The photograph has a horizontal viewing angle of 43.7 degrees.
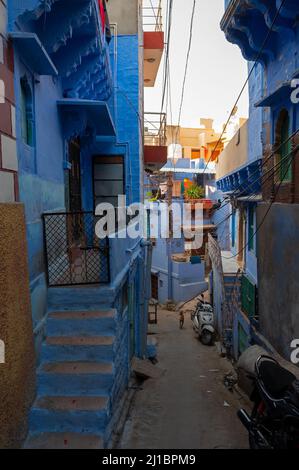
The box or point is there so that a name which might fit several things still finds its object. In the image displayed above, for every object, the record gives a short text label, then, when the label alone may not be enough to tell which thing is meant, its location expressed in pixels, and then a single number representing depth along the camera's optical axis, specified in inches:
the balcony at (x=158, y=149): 532.5
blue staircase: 177.6
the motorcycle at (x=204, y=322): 653.9
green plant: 1263.5
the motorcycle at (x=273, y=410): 177.5
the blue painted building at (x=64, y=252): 179.3
